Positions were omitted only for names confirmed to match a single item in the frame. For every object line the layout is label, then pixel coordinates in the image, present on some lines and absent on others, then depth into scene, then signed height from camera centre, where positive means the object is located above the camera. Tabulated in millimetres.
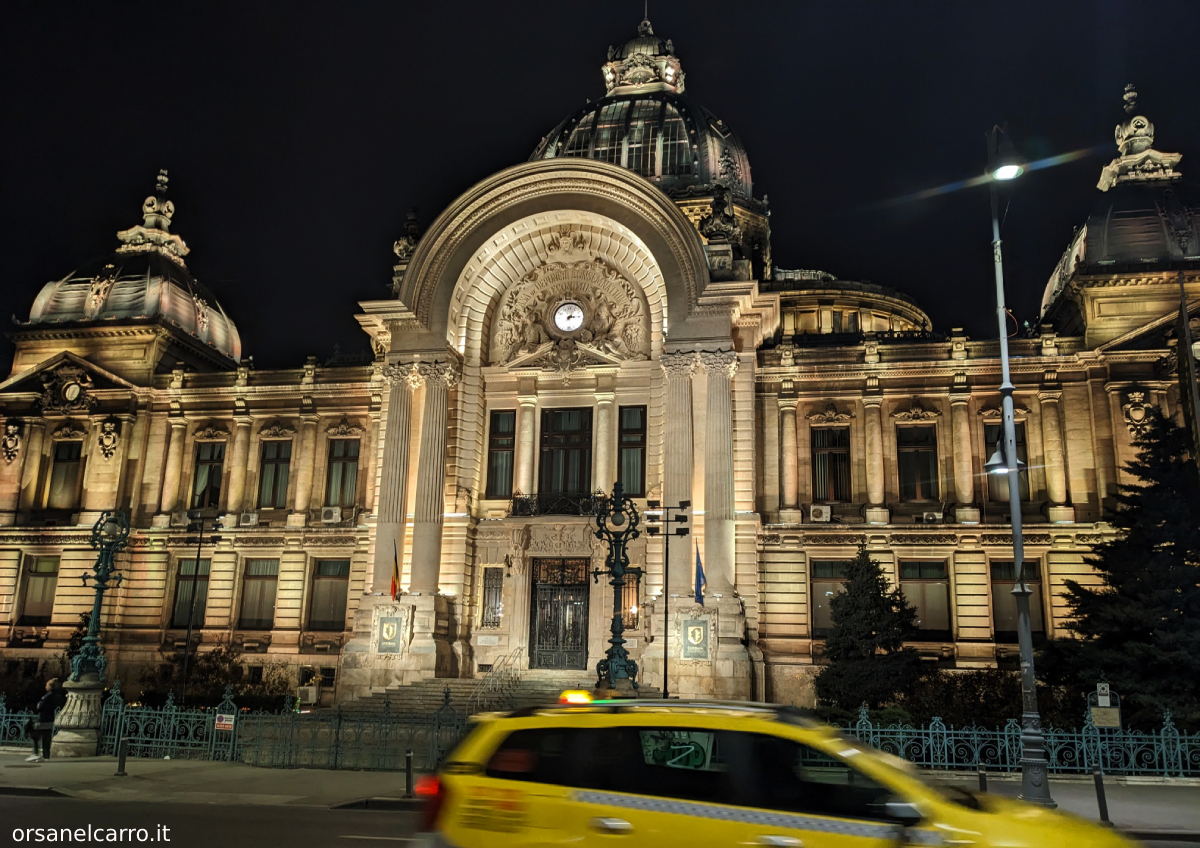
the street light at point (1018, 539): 14445 +1749
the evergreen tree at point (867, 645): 27500 -149
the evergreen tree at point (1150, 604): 21625 +1018
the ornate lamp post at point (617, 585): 23828 +1194
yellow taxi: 6516 -1090
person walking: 20797 -2187
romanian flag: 31328 +1830
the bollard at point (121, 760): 18281 -2599
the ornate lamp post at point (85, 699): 21703 -1762
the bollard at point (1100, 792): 13766 -2038
